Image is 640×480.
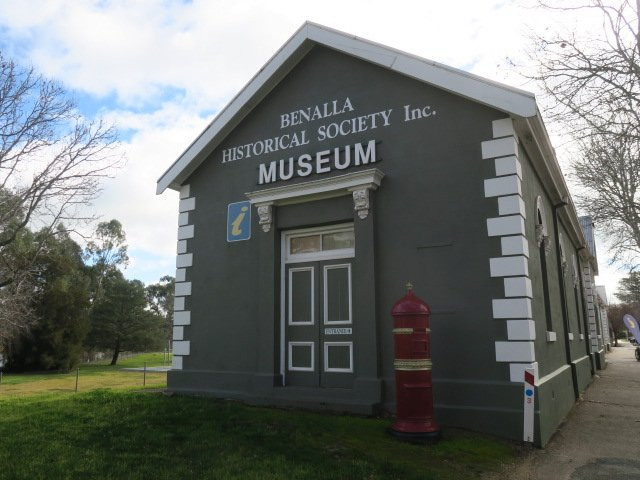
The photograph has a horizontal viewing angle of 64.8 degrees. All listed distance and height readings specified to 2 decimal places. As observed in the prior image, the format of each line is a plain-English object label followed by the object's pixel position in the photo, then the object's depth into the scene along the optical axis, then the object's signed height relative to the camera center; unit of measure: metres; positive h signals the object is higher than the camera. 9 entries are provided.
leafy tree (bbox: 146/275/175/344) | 74.94 +4.81
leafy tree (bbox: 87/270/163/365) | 45.91 +0.70
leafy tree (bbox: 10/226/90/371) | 36.94 +0.40
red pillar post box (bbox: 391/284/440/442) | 6.88 -0.67
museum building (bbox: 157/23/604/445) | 7.73 +1.55
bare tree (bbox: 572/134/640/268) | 16.44 +4.85
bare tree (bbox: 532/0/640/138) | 8.67 +4.19
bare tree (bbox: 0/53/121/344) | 18.69 +4.71
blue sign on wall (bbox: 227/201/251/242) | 10.23 +2.13
